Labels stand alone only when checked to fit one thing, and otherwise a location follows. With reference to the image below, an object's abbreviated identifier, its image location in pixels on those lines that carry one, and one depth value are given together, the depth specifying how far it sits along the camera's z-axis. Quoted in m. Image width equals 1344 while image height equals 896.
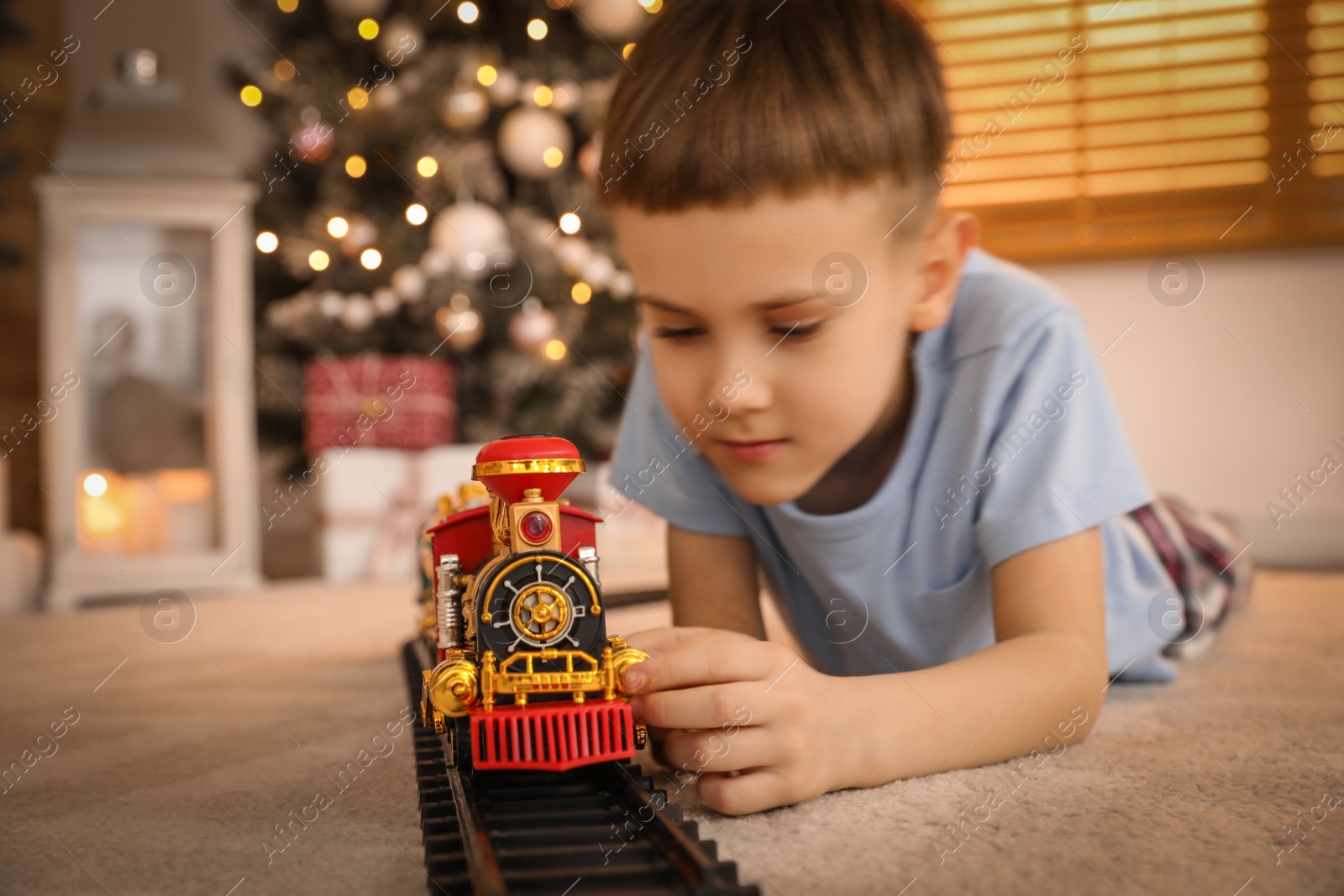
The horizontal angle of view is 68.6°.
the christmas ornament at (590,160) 2.62
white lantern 2.38
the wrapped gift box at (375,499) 2.69
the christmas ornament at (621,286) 2.80
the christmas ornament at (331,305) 2.70
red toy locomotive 0.63
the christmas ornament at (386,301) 2.73
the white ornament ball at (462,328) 2.71
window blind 2.63
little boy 0.69
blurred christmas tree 2.73
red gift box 2.69
